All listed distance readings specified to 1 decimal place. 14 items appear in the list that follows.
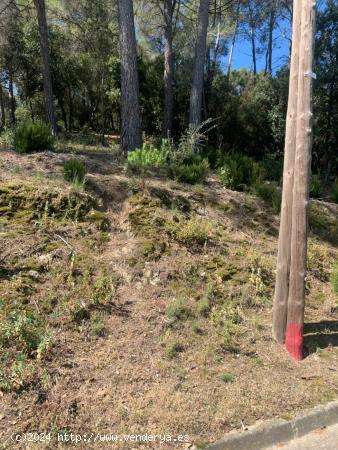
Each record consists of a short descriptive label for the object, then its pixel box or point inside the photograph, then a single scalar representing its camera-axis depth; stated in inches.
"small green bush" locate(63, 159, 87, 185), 227.1
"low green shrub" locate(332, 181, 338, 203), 324.8
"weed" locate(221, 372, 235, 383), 138.9
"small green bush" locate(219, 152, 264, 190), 282.8
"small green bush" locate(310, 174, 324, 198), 325.4
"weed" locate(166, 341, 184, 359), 145.5
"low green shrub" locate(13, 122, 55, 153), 267.9
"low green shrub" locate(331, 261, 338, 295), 179.5
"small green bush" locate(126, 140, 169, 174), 265.9
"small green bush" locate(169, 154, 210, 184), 267.0
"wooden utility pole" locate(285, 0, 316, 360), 151.6
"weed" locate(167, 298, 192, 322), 163.8
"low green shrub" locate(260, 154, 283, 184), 405.1
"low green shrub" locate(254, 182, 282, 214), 269.2
